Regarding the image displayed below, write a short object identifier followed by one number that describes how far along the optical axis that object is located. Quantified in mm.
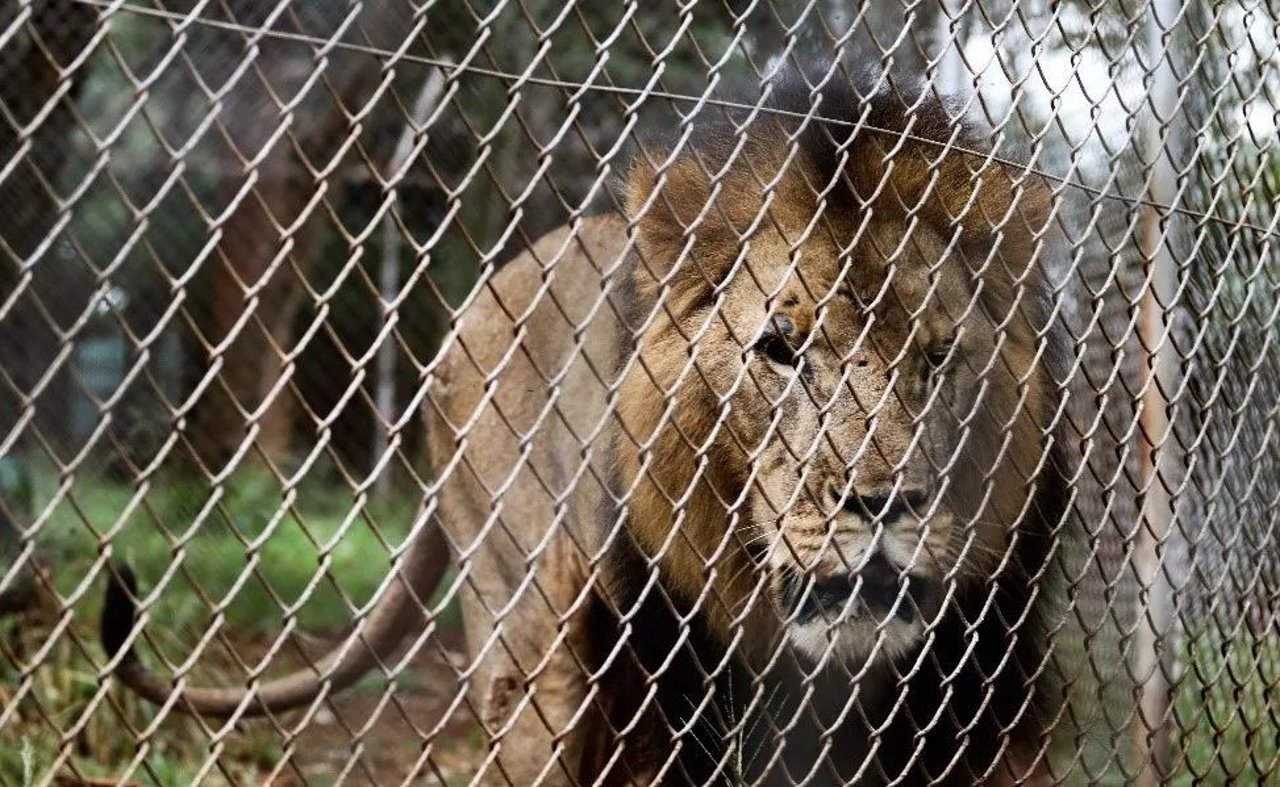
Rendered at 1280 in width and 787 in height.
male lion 5242
